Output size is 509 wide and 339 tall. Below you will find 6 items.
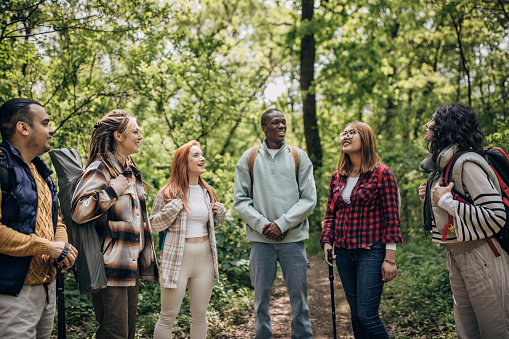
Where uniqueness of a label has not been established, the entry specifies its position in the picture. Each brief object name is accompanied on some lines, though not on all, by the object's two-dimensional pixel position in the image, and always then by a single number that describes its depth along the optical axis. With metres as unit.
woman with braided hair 3.02
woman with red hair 3.54
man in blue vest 2.37
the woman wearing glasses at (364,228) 3.29
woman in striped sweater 2.86
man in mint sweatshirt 3.90
